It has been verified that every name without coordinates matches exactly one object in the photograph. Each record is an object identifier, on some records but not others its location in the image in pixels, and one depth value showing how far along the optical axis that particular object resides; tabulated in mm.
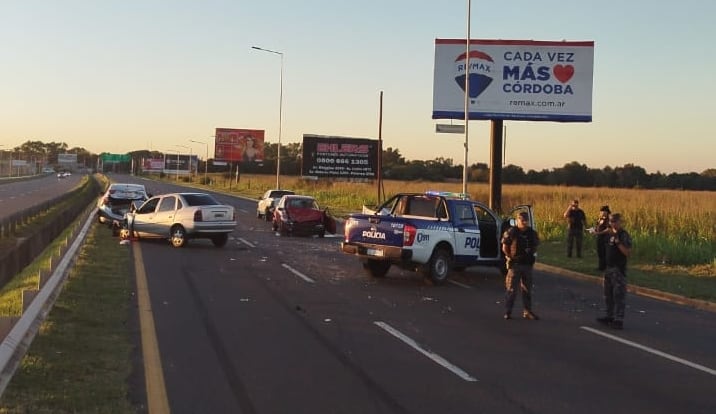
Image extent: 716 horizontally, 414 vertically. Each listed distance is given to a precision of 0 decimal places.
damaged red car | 27406
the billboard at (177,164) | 156125
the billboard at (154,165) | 168000
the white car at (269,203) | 36012
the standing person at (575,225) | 20812
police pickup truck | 15242
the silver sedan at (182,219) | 21688
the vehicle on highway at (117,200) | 28172
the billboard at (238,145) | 99688
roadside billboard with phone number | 62406
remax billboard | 35281
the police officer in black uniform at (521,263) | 11555
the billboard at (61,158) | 198125
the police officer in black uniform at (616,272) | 11164
